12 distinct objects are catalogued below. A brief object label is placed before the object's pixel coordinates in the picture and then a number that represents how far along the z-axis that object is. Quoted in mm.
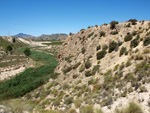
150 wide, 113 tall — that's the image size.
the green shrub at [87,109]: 8745
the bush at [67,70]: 22591
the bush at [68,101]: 12127
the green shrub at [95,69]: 16500
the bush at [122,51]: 16741
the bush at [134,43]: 16261
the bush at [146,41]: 14641
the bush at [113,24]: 23619
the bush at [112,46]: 19172
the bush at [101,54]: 19358
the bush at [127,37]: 18417
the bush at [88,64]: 19166
